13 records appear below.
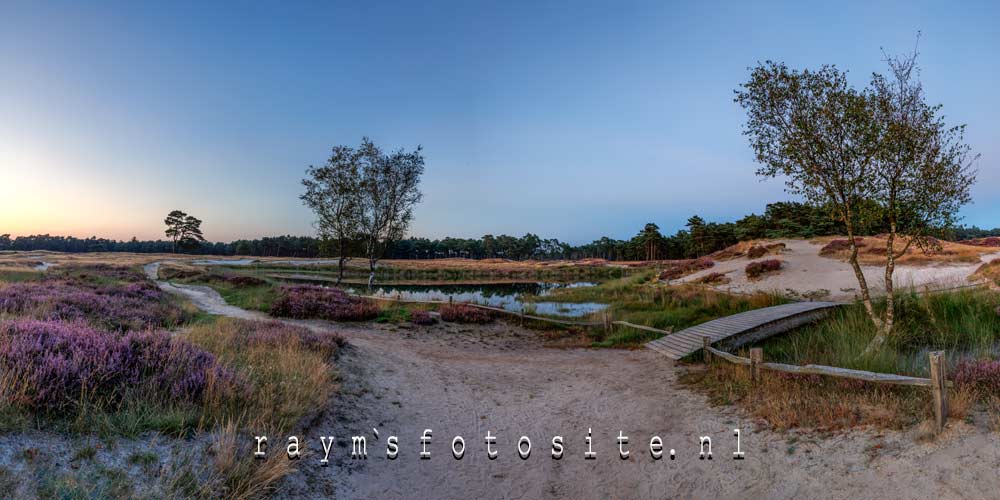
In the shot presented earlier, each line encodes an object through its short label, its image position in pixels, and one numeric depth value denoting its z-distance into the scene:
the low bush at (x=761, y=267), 35.12
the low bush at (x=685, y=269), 42.84
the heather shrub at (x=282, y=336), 10.54
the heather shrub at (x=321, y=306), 20.12
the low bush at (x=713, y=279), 36.19
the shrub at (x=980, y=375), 6.61
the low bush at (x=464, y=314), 21.33
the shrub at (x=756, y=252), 42.22
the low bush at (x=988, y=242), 35.51
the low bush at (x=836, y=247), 37.88
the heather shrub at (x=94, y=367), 4.73
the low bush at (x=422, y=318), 20.03
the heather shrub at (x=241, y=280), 31.35
